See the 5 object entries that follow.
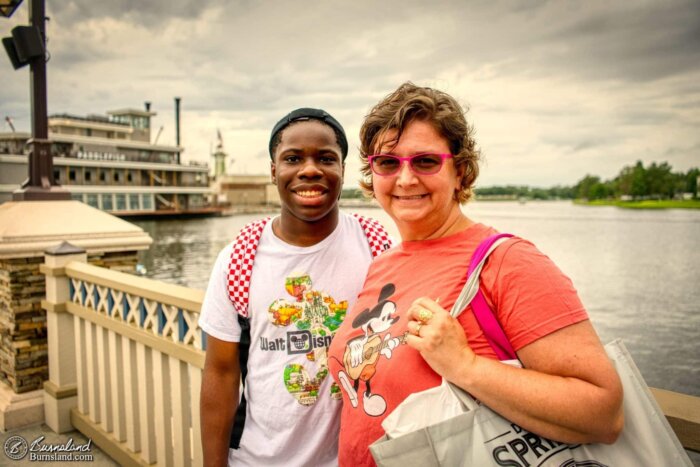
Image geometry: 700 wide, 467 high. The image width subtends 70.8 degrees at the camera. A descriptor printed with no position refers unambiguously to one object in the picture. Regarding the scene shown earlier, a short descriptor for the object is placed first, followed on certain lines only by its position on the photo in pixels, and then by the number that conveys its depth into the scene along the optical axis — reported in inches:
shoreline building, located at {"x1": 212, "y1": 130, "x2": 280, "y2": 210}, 3075.8
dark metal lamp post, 165.2
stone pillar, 144.6
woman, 35.2
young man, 60.1
